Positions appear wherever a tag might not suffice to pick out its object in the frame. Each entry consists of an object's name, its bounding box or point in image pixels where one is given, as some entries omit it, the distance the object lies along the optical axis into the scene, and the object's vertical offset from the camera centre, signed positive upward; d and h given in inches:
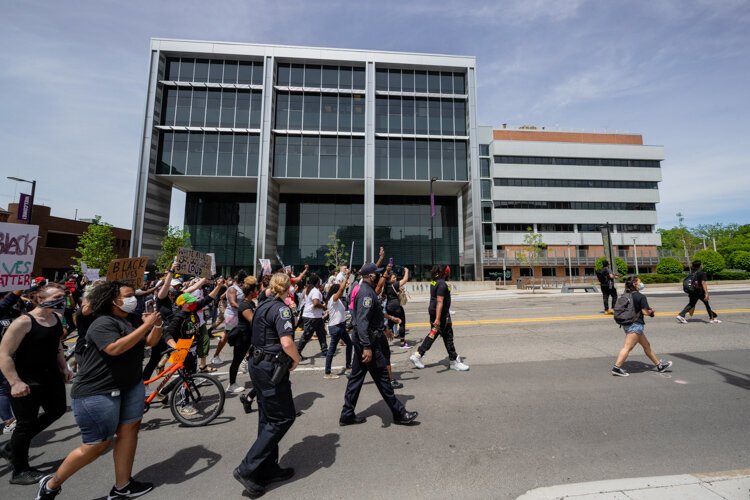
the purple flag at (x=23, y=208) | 1077.8 +221.0
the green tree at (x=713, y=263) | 1256.6 +51.7
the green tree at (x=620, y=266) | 1472.7 +43.3
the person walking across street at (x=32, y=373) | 126.6 -42.7
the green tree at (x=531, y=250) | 1758.7 +135.9
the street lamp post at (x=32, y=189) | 743.2 +190.3
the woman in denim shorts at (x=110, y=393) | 104.7 -41.1
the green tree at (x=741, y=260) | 1336.1 +68.9
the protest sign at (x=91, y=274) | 533.7 -4.9
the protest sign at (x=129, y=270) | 273.6 +1.1
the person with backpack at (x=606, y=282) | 478.8 -10.0
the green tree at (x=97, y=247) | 1482.5 +115.1
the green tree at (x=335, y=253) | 1465.3 +94.0
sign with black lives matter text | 196.2 +9.8
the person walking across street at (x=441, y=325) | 248.7 -40.1
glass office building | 1326.3 +539.6
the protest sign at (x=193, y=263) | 323.8 +10.1
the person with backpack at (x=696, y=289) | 384.2 -15.7
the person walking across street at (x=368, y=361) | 163.5 -45.3
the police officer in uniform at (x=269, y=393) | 115.6 -45.5
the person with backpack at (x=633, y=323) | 223.6 -33.4
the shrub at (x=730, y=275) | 1238.3 +4.8
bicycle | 176.9 -71.1
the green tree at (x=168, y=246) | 1321.4 +109.1
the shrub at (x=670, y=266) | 1216.8 +37.4
